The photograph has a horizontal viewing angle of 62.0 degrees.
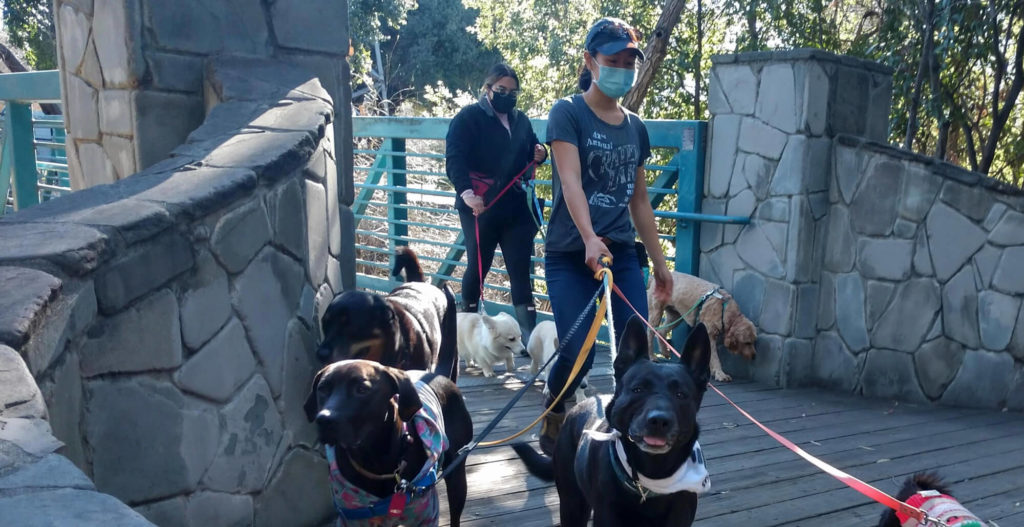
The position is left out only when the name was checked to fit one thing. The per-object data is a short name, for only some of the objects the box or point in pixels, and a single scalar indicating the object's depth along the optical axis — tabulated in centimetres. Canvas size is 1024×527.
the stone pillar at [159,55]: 411
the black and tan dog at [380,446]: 302
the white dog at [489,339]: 666
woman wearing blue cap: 384
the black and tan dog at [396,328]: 387
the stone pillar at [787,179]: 650
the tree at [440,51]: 3247
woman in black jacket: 636
